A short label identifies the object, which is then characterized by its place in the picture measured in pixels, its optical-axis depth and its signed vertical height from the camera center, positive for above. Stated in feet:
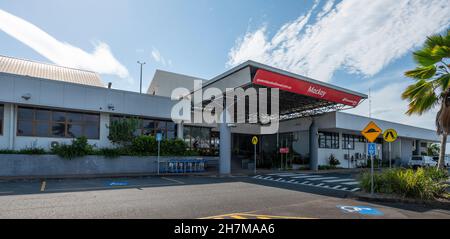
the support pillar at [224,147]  62.44 -2.91
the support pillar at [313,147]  82.71 -3.54
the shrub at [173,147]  66.13 -3.21
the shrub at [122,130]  61.82 +0.83
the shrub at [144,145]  62.80 -2.66
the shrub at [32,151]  50.83 -3.50
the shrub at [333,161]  92.32 -8.72
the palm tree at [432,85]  33.86 +7.05
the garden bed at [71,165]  49.06 -6.59
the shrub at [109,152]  57.60 -4.04
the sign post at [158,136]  58.01 -0.54
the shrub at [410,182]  30.99 -5.58
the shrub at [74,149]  53.21 -3.22
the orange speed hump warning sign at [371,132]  32.96 +0.53
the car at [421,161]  99.14 -9.01
